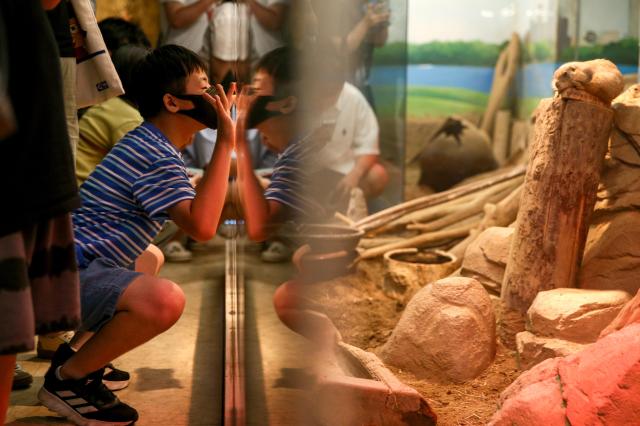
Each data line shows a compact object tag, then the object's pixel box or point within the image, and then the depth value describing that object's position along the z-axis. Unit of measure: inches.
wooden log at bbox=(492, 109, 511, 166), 259.4
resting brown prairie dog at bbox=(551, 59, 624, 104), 93.5
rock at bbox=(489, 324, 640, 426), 59.2
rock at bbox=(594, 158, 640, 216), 100.7
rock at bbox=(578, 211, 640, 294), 94.3
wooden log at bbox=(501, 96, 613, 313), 95.0
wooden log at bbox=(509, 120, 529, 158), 250.7
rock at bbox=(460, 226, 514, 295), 110.0
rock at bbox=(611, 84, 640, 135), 97.9
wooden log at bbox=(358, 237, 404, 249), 69.9
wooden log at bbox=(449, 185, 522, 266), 131.0
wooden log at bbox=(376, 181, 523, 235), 144.5
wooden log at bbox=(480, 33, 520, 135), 255.3
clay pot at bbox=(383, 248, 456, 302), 114.3
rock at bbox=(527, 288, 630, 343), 83.5
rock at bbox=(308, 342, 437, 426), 48.5
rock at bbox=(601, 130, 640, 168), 99.6
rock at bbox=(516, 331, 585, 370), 81.9
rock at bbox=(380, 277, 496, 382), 85.1
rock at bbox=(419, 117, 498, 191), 251.9
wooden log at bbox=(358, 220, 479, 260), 134.1
